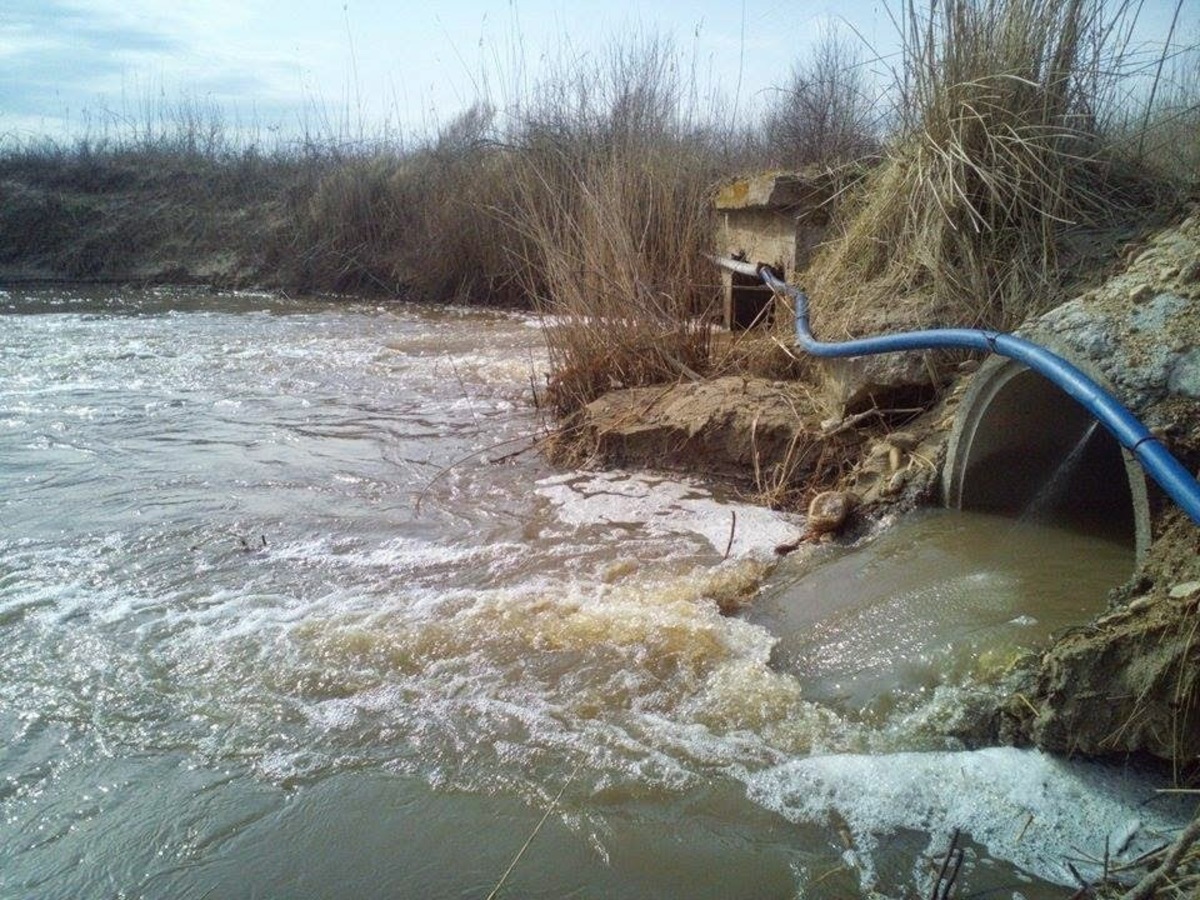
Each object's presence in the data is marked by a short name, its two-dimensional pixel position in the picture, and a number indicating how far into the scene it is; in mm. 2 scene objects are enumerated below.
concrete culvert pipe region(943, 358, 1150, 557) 3258
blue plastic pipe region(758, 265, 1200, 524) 2057
